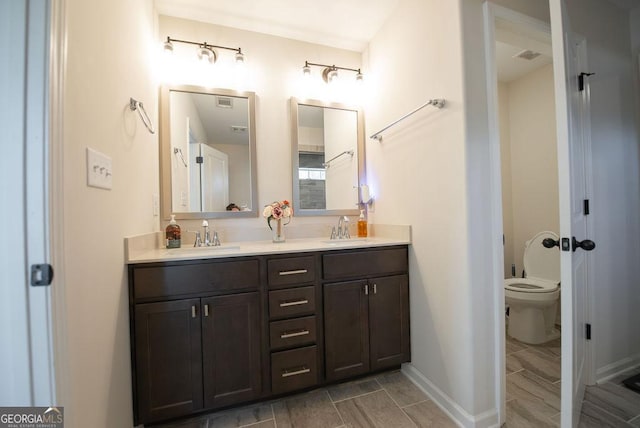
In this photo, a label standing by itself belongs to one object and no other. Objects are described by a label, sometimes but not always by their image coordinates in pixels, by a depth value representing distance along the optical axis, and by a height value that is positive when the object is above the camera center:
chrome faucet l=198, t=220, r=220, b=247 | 1.75 -0.14
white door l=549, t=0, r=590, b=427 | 1.03 +0.03
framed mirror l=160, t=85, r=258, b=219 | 1.78 +0.50
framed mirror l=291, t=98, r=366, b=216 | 2.06 +0.52
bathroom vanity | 1.24 -0.58
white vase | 1.90 -0.11
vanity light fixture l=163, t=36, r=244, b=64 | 1.74 +1.21
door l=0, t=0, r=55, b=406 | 0.64 +0.05
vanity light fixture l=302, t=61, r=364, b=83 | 2.10 +1.22
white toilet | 1.96 -0.67
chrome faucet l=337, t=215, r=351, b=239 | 2.05 -0.10
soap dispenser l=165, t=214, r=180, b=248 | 1.65 -0.10
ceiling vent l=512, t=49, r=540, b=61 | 2.26 +1.44
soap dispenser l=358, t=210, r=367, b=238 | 2.12 -0.08
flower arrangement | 1.86 +0.05
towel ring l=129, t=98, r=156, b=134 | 1.25 +0.60
